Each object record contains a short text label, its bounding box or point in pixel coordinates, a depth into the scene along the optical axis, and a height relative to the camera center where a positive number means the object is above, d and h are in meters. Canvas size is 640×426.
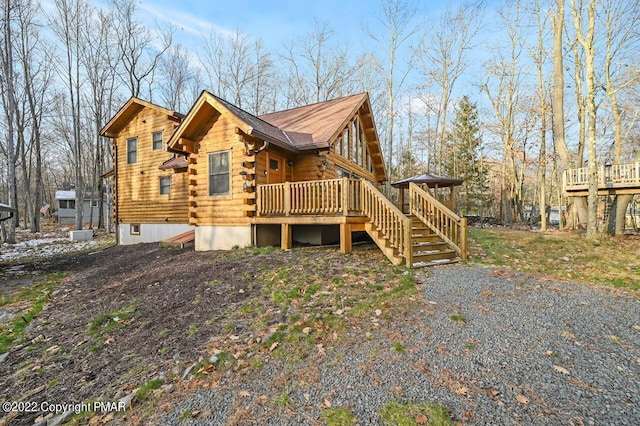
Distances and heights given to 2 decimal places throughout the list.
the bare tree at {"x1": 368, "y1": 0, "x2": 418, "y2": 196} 22.30 +12.56
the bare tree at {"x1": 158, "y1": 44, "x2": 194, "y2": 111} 28.06 +13.11
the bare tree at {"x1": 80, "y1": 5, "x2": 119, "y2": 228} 23.11 +10.68
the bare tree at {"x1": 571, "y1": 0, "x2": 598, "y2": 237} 10.68 +3.26
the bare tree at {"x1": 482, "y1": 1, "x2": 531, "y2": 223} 22.81 +8.32
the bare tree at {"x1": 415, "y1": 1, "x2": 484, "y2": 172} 23.34 +12.37
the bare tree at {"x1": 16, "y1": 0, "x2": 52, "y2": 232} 20.16 +9.33
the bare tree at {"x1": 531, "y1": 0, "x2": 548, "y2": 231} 18.42 +8.89
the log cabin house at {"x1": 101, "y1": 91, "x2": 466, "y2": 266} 7.93 +1.25
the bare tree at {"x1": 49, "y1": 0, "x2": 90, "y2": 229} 21.36 +12.79
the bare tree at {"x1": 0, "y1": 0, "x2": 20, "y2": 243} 15.23 +7.36
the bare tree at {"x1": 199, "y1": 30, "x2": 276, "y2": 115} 27.16 +13.29
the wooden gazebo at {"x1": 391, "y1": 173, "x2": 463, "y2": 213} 12.87 +1.35
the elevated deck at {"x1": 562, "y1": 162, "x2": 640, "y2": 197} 12.72 +1.42
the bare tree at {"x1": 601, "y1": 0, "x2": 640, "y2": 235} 13.20 +7.24
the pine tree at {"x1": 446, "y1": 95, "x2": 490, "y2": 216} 29.36 +6.28
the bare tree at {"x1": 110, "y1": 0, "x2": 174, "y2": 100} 23.42 +13.29
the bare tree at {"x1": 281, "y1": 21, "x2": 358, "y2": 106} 25.52 +12.99
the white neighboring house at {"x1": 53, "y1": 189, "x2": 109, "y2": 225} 33.03 +1.00
